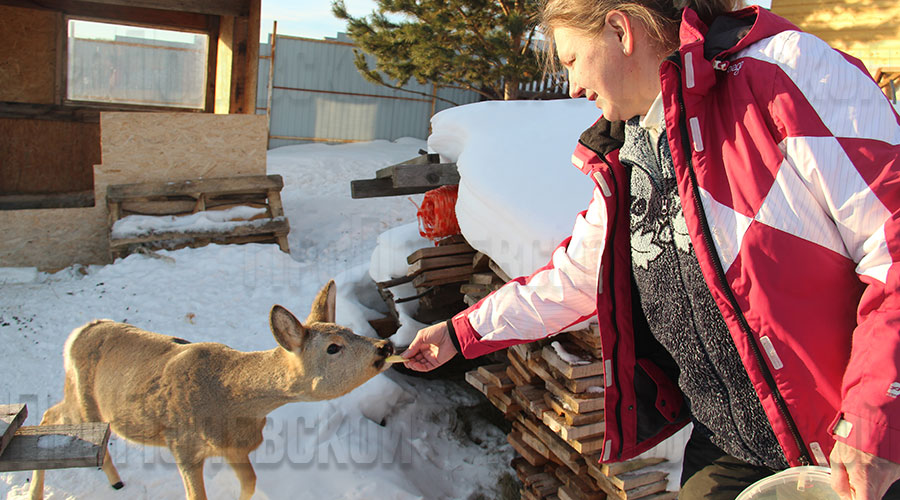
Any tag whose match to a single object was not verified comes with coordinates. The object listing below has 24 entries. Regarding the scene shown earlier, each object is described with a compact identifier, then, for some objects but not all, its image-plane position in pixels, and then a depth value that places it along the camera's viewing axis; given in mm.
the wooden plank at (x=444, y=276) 5285
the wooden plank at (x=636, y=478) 3605
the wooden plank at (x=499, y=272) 4552
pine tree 12062
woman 1365
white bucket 1551
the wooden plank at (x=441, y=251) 5309
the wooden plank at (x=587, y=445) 3732
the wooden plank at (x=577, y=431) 3750
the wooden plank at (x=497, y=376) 4469
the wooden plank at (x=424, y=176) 5383
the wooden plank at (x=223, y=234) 7863
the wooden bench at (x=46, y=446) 2469
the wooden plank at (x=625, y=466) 3649
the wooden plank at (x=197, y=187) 8188
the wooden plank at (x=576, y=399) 3766
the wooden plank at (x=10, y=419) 2410
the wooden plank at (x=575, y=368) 3793
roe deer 2877
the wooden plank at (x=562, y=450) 3941
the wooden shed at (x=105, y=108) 8297
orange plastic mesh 5379
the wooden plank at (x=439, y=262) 5270
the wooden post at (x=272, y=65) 15797
